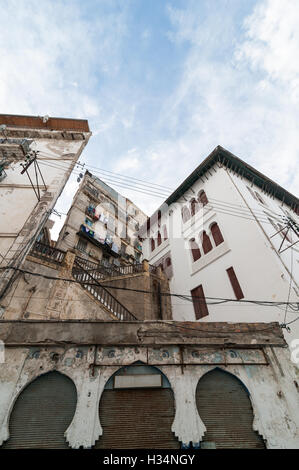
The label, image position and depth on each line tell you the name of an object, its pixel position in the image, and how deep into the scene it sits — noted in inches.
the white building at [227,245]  417.7
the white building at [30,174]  349.1
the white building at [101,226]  762.8
